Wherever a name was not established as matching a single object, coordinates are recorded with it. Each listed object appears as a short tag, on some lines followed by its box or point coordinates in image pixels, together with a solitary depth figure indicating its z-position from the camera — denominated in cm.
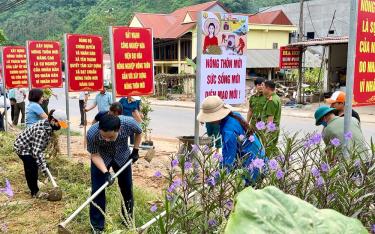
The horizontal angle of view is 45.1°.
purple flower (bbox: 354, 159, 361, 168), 200
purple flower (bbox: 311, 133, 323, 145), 221
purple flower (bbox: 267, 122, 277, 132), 236
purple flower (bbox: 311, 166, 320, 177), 197
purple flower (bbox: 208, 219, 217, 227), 192
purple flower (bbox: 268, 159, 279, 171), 205
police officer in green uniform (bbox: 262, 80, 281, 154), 607
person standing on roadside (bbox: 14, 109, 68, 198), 522
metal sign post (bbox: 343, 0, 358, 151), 282
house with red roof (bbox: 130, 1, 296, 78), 2908
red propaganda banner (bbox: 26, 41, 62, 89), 809
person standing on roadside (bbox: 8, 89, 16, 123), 1273
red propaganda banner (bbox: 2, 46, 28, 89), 1018
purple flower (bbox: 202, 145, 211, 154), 224
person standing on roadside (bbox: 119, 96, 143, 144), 767
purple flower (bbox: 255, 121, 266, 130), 232
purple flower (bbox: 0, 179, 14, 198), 275
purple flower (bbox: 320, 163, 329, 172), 198
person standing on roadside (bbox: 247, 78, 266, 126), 622
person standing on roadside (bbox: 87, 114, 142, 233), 392
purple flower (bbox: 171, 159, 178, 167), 216
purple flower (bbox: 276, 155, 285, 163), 214
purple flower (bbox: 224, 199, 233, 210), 199
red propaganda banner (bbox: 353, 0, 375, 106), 292
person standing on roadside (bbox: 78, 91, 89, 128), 1278
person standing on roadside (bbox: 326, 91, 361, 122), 427
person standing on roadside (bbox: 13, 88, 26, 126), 1277
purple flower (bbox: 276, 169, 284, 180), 201
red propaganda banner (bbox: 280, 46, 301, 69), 1803
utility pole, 1794
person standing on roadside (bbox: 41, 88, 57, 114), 1097
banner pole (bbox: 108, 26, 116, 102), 577
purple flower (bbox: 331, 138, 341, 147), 220
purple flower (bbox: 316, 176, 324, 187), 191
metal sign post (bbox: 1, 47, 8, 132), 1014
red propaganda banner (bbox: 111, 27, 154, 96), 584
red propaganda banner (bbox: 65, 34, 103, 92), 699
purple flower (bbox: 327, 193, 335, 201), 188
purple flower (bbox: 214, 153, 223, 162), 227
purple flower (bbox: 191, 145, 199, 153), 236
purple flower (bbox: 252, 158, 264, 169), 206
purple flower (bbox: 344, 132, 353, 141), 250
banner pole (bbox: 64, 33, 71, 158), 691
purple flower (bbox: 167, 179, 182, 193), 207
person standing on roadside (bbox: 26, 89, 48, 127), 637
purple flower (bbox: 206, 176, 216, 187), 203
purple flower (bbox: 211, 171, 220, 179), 206
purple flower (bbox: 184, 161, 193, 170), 218
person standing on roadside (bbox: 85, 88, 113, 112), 873
